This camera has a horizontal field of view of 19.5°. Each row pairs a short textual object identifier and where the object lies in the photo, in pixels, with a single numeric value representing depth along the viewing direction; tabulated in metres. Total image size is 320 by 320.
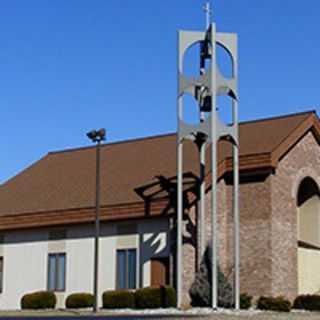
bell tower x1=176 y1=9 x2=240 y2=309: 34.94
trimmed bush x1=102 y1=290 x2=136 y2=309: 37.81
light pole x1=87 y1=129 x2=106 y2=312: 37.75
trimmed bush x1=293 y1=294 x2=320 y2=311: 38.61
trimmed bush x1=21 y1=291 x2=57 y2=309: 41.34
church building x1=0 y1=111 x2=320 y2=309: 39.19
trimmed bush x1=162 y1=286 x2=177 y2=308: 36.38
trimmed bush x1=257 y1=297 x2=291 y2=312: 36.97
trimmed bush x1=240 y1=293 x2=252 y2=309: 36.88
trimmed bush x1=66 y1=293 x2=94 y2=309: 40.12
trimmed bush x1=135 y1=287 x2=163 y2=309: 36.78
